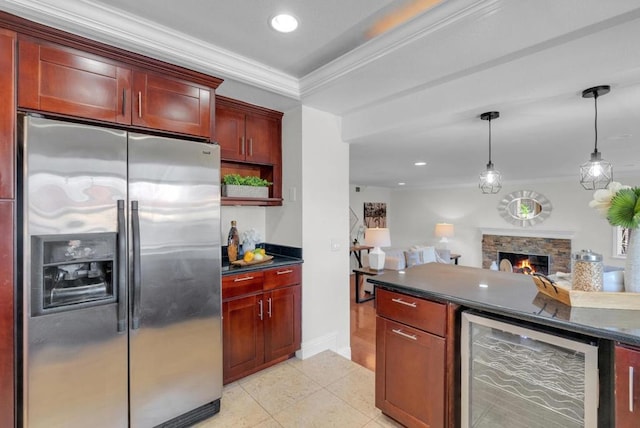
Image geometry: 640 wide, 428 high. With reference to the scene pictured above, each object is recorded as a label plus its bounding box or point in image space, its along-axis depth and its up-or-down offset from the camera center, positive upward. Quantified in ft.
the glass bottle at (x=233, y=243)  9.00 -0.86
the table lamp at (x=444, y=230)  26.50 -1.35
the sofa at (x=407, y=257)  19.92 -2.92
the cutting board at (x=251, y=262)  8.46 -1.35
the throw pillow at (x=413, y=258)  20.66 -2.94
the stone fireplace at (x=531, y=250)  21.62 -2.71
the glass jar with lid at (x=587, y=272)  4.85 -0.92
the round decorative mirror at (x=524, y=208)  22.38 +0.53
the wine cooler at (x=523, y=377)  4.34 -2.62
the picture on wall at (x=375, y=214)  29.01 +0.07
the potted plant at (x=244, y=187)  8.79 +0.84
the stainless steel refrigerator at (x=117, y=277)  5.00 -1.19
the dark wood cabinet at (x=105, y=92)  5.18 +2.39
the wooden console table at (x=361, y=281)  18.33 -4.27
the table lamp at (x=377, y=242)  18.61 -1.68
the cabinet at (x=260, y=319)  7.87 -2.92
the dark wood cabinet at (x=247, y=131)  8.82 +2.57
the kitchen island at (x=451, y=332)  3.95 -1.92
